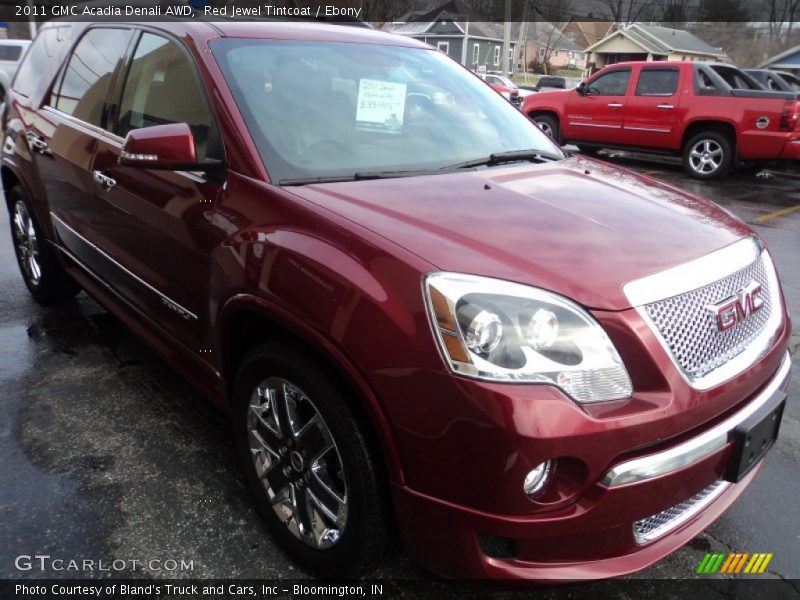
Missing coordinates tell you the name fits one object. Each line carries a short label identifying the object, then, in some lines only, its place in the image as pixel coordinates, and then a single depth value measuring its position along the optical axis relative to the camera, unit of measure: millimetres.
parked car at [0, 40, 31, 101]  18469
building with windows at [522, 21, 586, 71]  71688
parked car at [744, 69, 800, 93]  11484
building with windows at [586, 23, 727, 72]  50906
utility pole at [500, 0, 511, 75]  31156
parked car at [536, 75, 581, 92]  33125
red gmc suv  1645
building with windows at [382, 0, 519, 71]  56344
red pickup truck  9688
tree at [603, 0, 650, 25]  58625
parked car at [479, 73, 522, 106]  24150
